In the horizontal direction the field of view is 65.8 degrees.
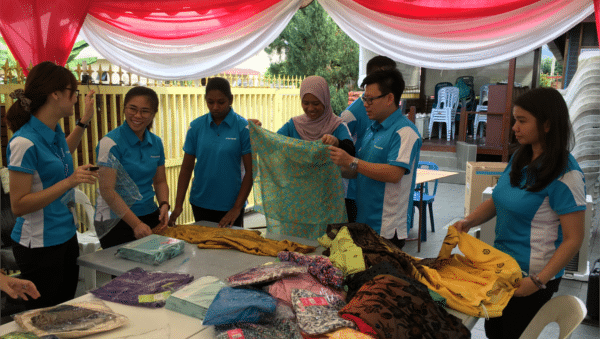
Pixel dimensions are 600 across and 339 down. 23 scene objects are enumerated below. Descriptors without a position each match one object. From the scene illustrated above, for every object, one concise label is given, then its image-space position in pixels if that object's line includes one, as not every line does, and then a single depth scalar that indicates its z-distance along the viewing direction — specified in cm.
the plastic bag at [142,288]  188
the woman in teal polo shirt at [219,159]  304
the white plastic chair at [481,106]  1180
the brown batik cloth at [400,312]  156
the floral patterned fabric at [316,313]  159
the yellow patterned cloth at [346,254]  203
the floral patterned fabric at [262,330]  158
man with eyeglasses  249
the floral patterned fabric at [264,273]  192
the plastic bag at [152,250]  233
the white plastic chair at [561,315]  175
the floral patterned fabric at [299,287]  186
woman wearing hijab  283
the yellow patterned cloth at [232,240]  250
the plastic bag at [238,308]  163
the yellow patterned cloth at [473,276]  189
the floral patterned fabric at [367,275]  190
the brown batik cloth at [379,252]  206
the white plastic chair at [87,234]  352
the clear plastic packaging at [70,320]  158
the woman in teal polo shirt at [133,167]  256
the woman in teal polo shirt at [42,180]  216
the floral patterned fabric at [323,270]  198
